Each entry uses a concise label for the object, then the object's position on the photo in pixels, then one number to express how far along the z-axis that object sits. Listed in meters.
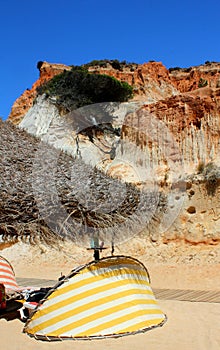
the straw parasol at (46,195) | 5.50
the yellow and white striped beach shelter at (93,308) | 5.09
